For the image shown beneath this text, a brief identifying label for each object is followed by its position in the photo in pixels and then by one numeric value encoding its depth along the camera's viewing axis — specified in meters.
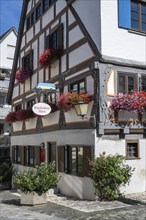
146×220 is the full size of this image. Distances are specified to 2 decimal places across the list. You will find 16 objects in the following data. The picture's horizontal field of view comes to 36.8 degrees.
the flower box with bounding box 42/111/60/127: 10.17
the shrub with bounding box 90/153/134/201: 7.62
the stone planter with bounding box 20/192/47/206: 7.53
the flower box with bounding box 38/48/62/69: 9.93
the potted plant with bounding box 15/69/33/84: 12.37
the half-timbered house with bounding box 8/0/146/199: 8.17
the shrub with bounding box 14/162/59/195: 7.56
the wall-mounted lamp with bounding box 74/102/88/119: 7.97
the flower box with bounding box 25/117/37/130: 11.99
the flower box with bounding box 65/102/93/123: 8.38
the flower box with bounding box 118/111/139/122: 8.21
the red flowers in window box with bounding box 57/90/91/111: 8.30
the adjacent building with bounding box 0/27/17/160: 19.35
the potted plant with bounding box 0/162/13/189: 12.21
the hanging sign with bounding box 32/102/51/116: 8.56
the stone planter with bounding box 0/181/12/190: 12.27
